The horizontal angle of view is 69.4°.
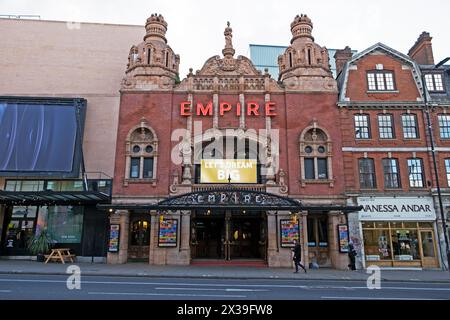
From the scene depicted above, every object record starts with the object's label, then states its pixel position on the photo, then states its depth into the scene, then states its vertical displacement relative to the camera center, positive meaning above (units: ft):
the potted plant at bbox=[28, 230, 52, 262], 78.02 -3.10
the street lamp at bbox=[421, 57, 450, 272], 61.98 +4.79
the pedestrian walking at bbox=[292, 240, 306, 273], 64.03 -4.36
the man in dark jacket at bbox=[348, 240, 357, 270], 71.56 -5.06
